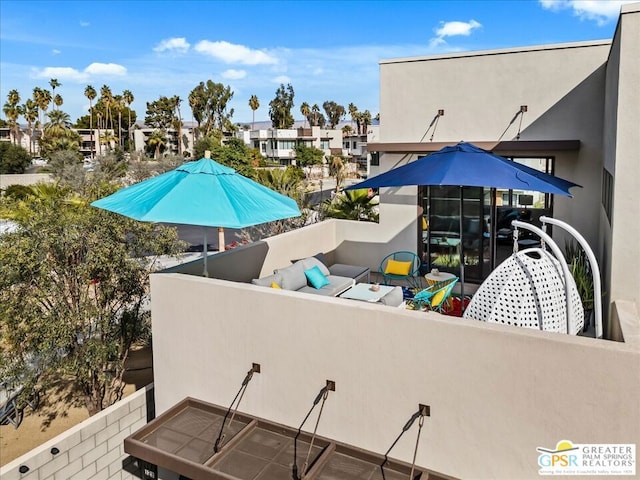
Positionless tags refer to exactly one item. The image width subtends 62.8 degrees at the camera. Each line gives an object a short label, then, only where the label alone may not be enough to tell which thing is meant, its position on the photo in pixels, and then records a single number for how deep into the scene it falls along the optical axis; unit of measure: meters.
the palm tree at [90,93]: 83.81
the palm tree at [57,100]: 85.81
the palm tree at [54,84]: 85.44
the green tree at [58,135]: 61.50
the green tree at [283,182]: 18.75
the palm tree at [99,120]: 82.38
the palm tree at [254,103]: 94.62
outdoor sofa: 8.88
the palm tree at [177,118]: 80.94
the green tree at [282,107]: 93.38
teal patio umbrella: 6.57
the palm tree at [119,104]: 80.49
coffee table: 8.89
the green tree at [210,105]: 81.25
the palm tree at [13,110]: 80.88
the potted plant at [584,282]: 7.55
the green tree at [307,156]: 66.88
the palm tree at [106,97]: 81.56
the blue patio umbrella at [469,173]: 7.34
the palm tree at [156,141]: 70.75
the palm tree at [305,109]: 99.12
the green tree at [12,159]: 49.42
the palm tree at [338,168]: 47.56
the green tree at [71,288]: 7.79
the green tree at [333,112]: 108.50
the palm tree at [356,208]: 15.30
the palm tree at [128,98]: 85.44
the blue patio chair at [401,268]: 11.37
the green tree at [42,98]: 83.12
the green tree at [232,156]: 49.50
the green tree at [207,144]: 55.46
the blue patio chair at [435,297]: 8.18
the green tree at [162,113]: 79.94
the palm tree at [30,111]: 83.81
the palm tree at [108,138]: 72.69
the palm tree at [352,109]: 95.11
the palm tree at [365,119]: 89.56
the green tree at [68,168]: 34.49
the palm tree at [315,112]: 102.93
